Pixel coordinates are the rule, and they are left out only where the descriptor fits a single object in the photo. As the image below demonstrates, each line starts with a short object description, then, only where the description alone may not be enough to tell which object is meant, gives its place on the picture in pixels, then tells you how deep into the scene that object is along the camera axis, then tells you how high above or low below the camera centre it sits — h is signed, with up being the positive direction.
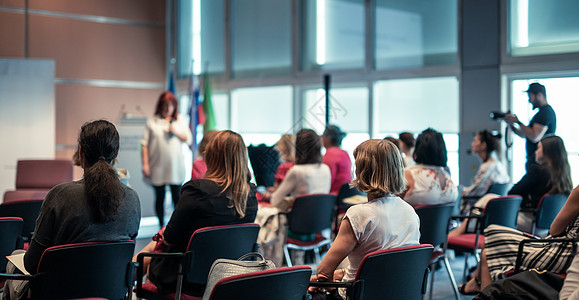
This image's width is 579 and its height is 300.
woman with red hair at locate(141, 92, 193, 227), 7.49 -0.06
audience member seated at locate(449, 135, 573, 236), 4.79 -0.25
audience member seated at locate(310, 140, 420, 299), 2.75 -0.32
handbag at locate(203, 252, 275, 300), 2.51 -0.50
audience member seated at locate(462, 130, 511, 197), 5.90 -0.19
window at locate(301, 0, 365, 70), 8.30 +1.58
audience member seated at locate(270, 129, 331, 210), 5.15 -0.24
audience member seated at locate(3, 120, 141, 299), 2.76 -0.28
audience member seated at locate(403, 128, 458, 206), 4.41 -0.21
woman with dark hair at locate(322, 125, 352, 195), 5.86 -0.18
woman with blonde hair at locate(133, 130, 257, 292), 3.27 -0.31
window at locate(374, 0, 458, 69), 7.44 +1.43
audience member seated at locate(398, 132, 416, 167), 6.04 +0.03
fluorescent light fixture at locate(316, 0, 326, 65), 8.75 +1.65
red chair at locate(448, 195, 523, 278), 4.46 -0.53
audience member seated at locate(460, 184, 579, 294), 3.55 -0.62
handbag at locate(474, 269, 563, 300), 2.78 -0.65
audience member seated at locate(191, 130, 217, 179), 5.28 -0.17
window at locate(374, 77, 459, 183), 7.42 +0.50
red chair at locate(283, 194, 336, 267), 4.78 -0.56
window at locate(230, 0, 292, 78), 9.18 +1.68
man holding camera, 5.84 +0.24
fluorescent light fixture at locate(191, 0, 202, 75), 10.55 +1.91
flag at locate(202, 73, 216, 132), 9.50 +0.58
